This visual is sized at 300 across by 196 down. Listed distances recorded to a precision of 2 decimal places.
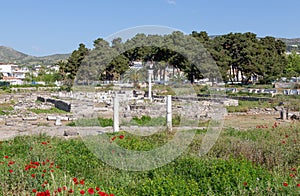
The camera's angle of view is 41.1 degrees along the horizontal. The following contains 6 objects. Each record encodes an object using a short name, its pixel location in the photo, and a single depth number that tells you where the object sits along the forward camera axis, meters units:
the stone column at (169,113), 13.28
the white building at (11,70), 139.00
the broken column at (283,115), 19.59
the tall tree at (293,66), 65.61
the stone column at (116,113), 12.70
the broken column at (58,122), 17.79
